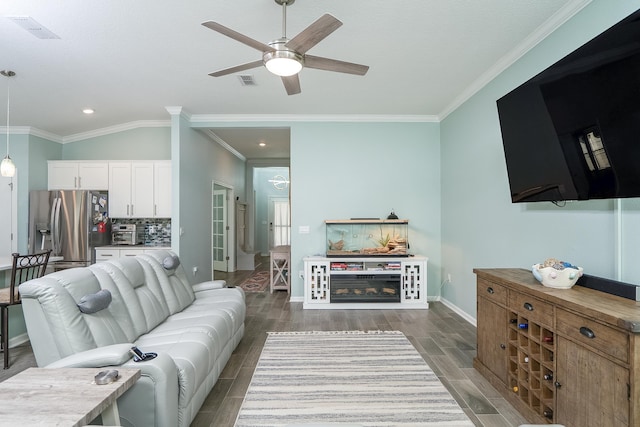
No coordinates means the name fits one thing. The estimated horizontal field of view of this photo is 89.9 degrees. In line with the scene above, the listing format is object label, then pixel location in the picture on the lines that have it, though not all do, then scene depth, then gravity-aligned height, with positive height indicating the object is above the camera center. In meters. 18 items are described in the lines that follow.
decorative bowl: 2.00 -0.38
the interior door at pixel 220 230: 7.34 -0.25
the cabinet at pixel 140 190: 5.05 +0.47
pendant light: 3.51 +0.59
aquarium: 4.81 -0.27
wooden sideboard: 1.43 -0.75
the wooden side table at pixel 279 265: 5.68 -0.83
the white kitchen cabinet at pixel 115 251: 4.79 -0.47
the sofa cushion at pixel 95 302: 1.97 -0.52
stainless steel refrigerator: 4.70 -0.07
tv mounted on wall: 1.63 +0.58
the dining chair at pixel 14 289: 2.88 -0.65
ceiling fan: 1.85 +1.10
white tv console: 4.59 -0.93
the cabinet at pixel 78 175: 5.09 +0.72
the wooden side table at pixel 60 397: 1.19 -0.73
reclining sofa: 1.70 -0.76
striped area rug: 2.11 -1.30
